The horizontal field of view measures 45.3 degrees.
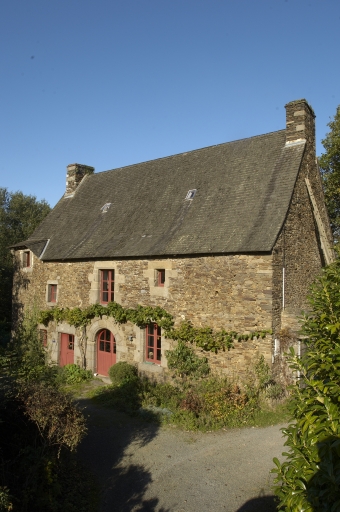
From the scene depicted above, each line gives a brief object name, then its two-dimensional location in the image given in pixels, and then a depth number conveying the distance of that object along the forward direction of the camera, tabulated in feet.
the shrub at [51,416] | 23.62
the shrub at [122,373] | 46.28
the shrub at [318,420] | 10.15
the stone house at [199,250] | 40.32
